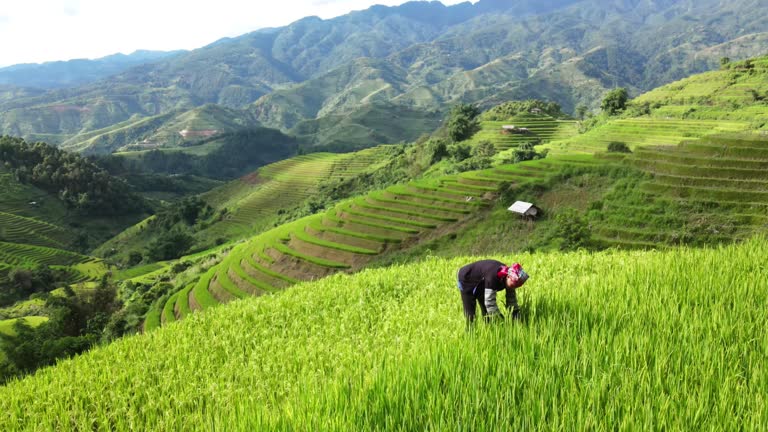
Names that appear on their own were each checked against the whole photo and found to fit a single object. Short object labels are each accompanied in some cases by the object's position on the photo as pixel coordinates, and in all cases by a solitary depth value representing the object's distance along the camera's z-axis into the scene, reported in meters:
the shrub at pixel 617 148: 56.94
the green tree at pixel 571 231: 35.67
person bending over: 6.05
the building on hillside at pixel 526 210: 44.50
